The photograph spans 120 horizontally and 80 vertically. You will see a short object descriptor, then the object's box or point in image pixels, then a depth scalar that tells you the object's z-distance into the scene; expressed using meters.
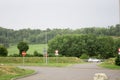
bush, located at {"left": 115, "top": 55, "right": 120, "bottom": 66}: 44.38
